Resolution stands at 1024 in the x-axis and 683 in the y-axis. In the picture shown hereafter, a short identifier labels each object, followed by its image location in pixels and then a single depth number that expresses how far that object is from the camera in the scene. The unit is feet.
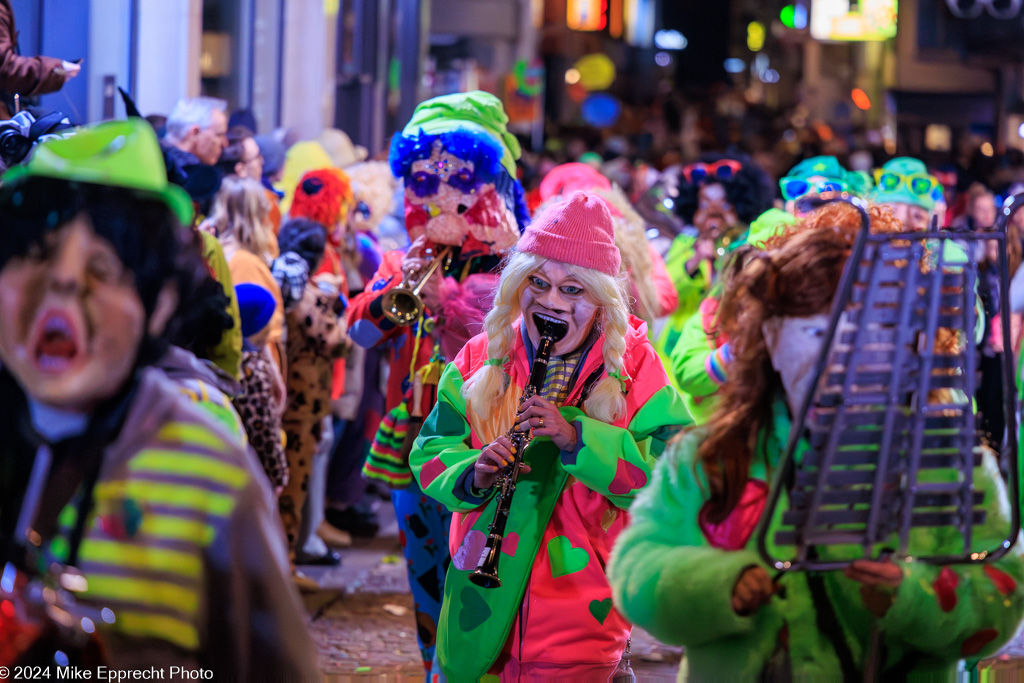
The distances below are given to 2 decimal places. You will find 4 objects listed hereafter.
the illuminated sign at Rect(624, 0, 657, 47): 194.34
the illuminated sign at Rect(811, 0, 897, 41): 106.73
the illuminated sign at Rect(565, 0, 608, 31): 166.09
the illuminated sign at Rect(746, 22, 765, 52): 220.23
